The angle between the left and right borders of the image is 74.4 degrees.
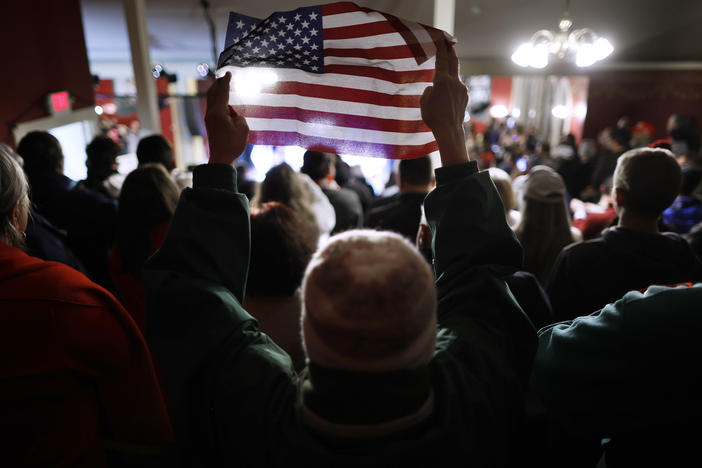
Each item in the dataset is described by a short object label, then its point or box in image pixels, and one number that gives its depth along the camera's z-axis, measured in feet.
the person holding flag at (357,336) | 2.58
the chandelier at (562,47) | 17.42
